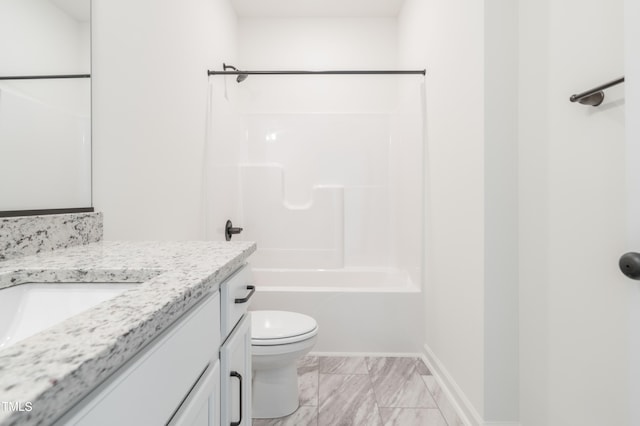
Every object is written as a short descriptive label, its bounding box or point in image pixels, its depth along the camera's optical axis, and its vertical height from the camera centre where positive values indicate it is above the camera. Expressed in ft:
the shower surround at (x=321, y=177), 8.08 +0.99
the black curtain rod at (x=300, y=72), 7.14 +3.09
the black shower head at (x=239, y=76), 8.06 +3.41
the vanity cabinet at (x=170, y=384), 1.19 -0.79
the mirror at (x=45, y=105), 2.65 +1.00
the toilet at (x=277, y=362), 4.92 -2.29
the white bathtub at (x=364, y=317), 7.24 -2.33
